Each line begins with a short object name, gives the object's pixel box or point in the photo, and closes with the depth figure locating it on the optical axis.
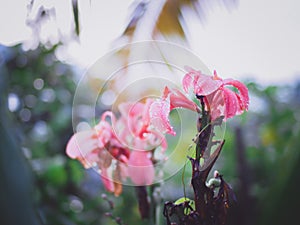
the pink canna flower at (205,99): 0.50
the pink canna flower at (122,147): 0.65
